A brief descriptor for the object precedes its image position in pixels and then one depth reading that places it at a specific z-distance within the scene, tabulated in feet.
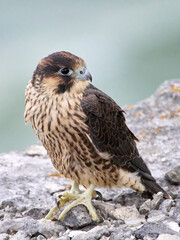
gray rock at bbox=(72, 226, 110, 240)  19.72
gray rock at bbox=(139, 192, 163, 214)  22.39
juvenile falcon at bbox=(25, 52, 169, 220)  21.99
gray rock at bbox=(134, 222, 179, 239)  19.15
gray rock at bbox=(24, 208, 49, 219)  23.16
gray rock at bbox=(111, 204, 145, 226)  21.43
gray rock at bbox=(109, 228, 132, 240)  19.27
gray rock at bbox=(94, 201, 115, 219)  22.52
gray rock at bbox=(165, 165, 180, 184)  25.04
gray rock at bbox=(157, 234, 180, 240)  18.60
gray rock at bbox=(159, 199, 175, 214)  22.10
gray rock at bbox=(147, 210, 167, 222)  20.93
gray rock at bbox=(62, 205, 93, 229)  21.34
